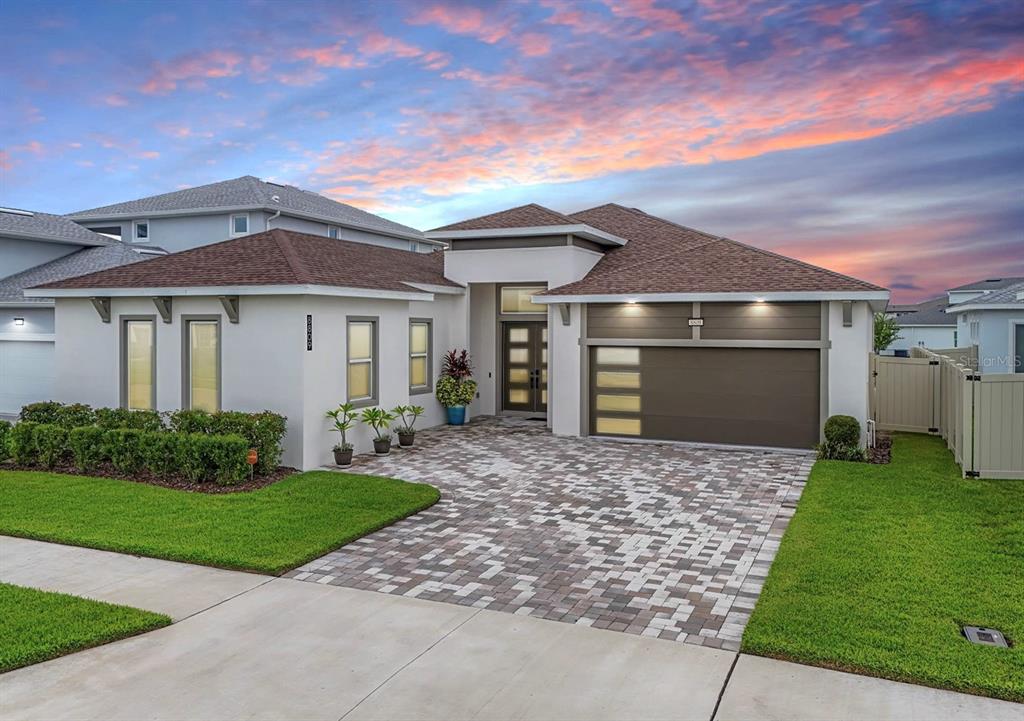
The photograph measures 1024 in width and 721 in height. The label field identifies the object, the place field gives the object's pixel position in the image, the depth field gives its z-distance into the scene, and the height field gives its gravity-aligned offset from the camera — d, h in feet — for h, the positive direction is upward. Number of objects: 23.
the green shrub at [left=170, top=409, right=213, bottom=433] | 40.24 -3.59
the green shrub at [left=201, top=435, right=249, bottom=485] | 36.88 -4.90
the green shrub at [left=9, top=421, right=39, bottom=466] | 41.91 -4.66
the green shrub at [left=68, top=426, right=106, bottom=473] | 39.70 -4.78
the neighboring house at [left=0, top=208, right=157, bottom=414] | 64.13 +7.79
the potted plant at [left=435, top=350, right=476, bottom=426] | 58.13 -2.55
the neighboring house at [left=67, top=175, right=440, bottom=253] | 91.86 +17.26
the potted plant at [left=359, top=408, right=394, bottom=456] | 45.91 -4.28
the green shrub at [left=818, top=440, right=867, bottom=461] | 44.21 -5.80
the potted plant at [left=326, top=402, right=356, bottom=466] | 42.55 -4.13
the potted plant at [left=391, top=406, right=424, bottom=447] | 49.03 -4.81
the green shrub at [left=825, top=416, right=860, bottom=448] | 44.16 -4.55
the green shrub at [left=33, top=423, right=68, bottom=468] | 41.06 -4.73
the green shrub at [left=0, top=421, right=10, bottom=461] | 42.42 -4.75
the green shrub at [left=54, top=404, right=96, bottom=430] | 42.83 -3.51
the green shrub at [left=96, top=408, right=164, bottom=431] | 42.09 -3.63
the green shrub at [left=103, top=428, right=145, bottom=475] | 38.83 -4.84
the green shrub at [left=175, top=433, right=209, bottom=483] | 37.24 -5.05
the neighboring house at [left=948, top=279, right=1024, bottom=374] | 77.25 +2.14
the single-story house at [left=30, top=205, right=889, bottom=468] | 42.93 +1.25
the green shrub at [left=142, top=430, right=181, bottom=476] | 38.09 -4.91
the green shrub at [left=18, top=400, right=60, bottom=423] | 44.11 -3.32
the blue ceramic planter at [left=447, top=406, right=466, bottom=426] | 58.80 -4.74
